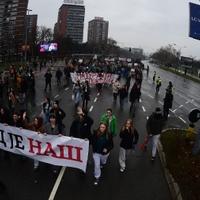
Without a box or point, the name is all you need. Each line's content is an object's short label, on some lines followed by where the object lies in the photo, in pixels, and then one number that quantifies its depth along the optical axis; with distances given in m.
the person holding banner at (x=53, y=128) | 6.60
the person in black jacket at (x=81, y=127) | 6.24
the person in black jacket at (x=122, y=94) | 12.82
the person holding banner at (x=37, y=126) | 6.35
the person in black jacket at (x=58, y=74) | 18.84
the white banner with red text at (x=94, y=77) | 18.03
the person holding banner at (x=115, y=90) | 14.00
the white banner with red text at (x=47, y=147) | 5.80
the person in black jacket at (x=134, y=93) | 12.25
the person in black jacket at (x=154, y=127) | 7.08
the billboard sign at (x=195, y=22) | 7.27
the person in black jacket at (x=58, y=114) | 7.39
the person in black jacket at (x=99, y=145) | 5.77
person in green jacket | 6.94
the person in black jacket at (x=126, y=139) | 6.30
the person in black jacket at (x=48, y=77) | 16.07
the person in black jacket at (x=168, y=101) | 11.69
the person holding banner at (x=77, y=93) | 12.41
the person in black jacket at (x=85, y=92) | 12.45
